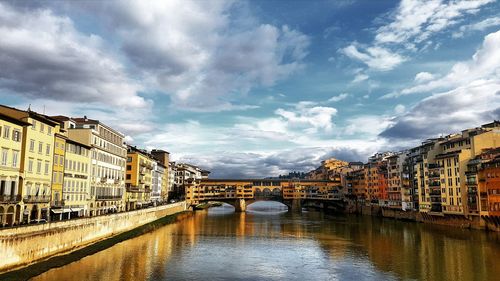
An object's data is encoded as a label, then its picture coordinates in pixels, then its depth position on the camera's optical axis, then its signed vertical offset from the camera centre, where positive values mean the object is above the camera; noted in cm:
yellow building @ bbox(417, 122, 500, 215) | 8600 +562
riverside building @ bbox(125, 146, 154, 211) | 10094 +341
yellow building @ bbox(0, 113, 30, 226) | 4438 +284
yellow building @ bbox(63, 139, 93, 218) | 6187 +204
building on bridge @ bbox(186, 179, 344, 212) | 16862 -6
